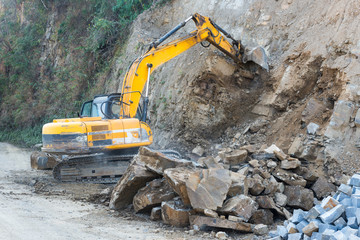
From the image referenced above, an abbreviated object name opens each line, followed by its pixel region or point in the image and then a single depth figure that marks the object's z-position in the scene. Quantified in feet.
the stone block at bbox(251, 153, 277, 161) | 24.97
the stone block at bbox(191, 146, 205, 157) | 35.14
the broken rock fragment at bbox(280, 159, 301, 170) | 23.68
